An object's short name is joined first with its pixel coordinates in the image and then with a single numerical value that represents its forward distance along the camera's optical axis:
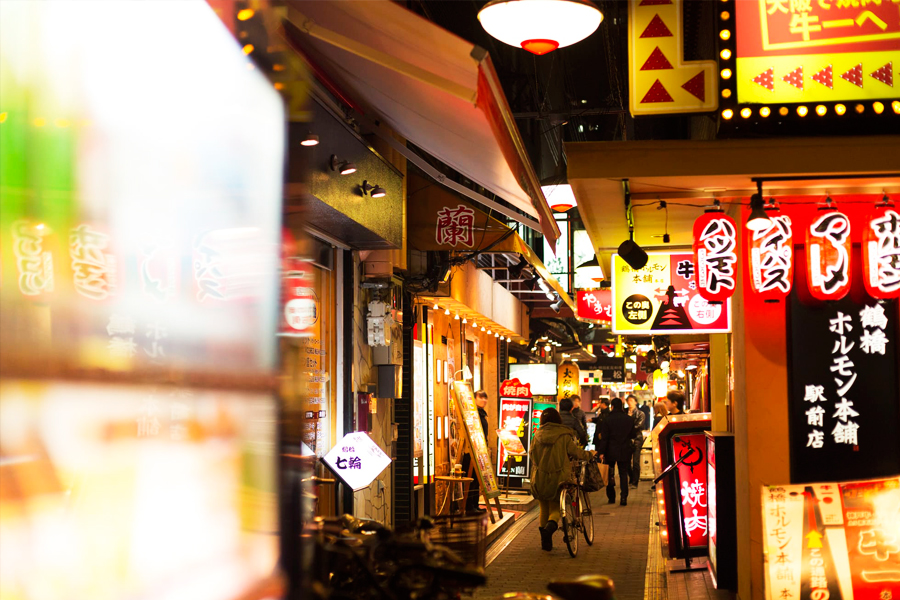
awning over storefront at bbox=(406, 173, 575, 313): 11.30
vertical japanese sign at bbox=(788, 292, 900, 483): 6.98
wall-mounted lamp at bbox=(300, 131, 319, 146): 7.13
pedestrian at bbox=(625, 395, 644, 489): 21.86
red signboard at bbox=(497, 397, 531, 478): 17.62
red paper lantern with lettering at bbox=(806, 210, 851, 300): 6.62
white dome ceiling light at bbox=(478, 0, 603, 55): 5.18
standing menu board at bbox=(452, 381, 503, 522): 13.91
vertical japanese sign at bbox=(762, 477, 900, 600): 6.52
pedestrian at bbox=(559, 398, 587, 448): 16.38
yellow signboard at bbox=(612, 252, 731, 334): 10.13
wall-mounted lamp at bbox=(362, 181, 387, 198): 8.95
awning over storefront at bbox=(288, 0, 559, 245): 4.26
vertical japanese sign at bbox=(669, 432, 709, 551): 9.90
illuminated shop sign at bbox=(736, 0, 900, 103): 6.22
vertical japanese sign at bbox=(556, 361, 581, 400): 27.55
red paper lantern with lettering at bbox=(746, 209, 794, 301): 6.62
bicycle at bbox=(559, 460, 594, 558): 11.59
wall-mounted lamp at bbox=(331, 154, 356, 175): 7.86
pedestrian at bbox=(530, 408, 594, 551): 12.15
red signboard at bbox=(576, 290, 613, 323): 17.69
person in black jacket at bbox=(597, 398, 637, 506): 18.14
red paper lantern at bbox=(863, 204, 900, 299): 6.47
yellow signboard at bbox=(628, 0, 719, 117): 6.58
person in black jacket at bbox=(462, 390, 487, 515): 15.80
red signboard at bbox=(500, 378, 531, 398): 18.23
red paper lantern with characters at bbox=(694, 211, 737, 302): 6.79
